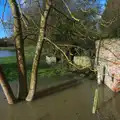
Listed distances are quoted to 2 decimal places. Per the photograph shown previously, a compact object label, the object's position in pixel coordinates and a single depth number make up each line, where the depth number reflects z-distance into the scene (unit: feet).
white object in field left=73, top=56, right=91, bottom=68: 27.07
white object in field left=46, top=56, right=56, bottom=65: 35.13
